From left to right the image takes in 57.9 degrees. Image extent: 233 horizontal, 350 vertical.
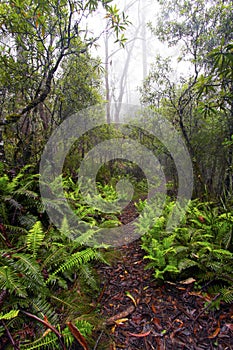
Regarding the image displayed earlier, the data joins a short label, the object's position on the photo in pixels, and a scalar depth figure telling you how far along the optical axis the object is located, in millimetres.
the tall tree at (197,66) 5414
